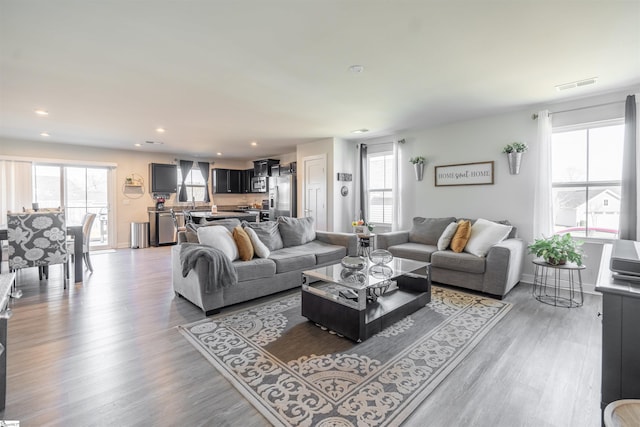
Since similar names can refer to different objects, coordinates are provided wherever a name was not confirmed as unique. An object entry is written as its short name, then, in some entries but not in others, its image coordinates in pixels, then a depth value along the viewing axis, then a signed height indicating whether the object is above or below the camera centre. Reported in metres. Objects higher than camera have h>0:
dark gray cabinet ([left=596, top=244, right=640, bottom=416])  1.32 -0.64
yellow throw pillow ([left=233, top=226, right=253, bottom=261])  3.46 -0.48
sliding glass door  6.43 +0.34
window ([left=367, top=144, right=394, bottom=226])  6.08 +0.44
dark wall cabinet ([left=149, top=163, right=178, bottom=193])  7.66 +0.75
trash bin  7.29 -0.74
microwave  8.68 +0.64
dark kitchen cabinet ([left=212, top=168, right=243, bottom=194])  8.81 +0.77
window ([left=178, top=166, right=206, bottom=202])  8.51 +0.61
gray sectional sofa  3.02 -0.71
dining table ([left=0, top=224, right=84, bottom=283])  4.00 -0.60
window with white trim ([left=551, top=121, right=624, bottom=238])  3.68 +0.33
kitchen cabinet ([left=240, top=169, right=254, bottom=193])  9.31 +0.74
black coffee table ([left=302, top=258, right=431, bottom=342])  2.42 -0.92
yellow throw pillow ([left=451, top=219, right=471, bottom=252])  3.96 -0.46
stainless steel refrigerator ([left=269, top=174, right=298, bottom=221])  7.23 +0.21
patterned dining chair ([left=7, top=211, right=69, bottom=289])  3.50 -0.41
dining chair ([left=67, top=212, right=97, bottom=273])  4.59 -0.43
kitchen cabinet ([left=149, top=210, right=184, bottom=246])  7.51 -0.58
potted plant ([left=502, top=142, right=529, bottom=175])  4.19 +0.73
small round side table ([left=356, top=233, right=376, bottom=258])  5.16 -0.70
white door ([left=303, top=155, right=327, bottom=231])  6.31 +0.34
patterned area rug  1.66 -1.15
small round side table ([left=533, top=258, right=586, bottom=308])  3.30 -1.12
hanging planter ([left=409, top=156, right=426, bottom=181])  5.29 +0.71
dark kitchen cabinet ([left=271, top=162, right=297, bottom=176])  7.37 +0.95
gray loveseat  3.45 -0.72
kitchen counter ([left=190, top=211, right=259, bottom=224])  6.39 -0.26
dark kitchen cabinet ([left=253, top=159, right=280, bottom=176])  8.32 +1.14
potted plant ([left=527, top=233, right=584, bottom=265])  3.25 -0.54
